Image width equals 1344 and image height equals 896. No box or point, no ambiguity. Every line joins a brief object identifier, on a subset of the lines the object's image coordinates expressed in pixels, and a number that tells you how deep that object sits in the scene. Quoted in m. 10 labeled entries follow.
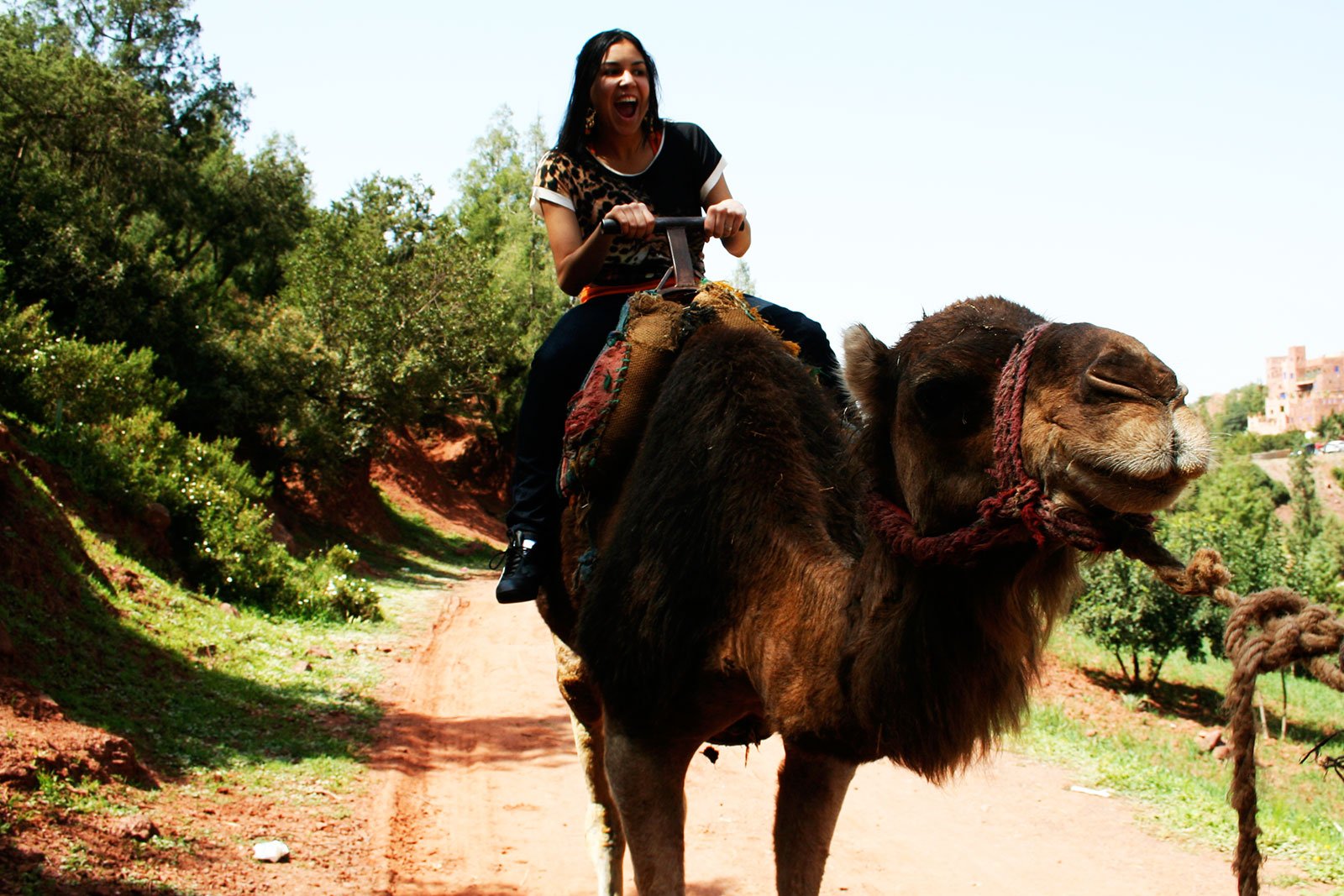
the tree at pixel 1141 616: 20.97
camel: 2.01
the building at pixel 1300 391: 96.69
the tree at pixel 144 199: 18.59
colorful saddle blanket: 3.77
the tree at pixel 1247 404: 116.06
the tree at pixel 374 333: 23.22
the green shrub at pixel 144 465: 12.91
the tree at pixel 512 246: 35.28
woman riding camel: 4.32
